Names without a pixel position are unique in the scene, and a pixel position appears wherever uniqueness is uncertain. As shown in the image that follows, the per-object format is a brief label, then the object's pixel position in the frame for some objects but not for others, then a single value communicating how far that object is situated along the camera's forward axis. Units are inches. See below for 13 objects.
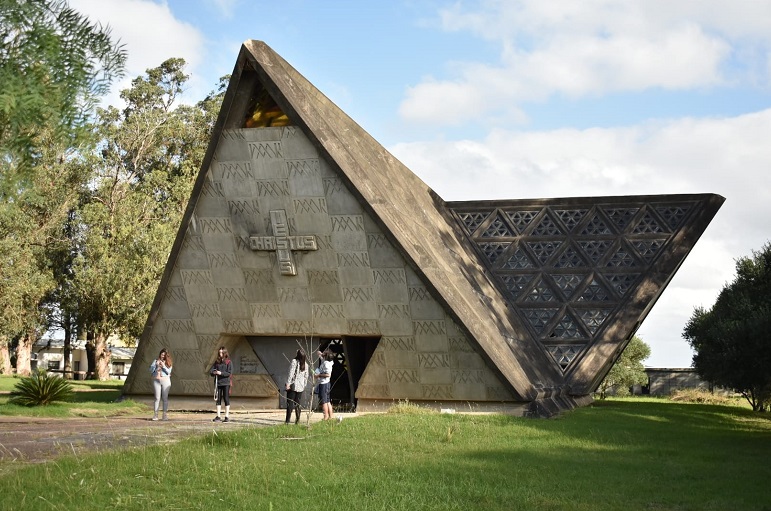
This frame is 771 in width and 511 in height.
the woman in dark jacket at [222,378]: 820.6
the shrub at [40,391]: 933.8
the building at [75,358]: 2773.1
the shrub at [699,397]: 1818.4
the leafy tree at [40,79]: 410.0
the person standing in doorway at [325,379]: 789.2
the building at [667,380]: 2359.7
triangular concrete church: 900.6
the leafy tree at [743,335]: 867.4
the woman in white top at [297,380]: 754.2
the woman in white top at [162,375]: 839.7
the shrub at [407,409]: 846.5
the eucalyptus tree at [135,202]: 1720.0
